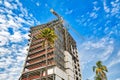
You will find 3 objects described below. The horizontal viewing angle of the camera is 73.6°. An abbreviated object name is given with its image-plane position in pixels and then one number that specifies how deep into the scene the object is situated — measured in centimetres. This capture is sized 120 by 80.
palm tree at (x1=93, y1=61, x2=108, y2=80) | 3862
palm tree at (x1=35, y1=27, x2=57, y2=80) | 2915
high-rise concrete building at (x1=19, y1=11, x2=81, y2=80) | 4383
